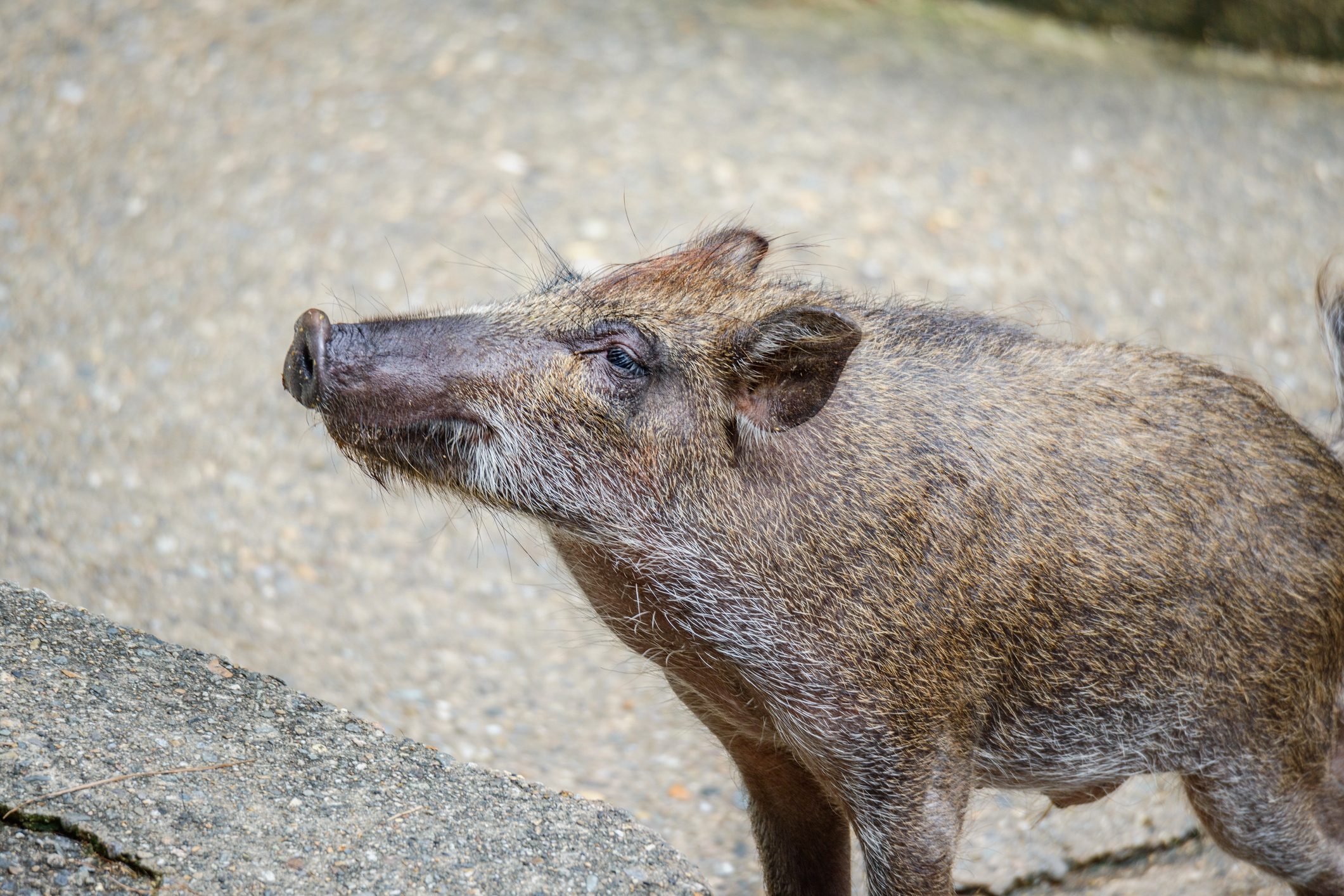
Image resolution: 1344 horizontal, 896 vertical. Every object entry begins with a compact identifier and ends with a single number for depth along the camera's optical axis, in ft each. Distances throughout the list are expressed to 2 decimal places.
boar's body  26.61
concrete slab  22.20
